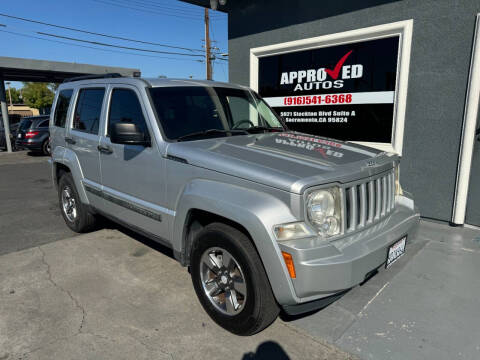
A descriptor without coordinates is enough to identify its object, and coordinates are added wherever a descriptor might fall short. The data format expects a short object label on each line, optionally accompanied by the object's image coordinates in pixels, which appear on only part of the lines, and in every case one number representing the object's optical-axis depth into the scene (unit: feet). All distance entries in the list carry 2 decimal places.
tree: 175.32
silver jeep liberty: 7.29
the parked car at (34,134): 47.50
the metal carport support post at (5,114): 51.13
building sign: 17.76
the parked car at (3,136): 55.47
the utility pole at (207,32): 93.09
